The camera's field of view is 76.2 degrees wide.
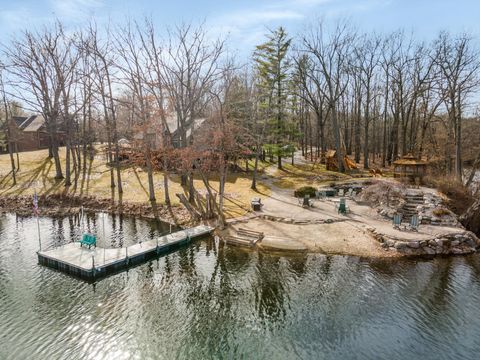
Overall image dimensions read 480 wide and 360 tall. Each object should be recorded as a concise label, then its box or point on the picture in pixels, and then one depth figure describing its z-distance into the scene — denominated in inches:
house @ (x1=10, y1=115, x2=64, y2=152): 2066.9
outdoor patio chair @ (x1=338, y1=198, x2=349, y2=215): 899.4
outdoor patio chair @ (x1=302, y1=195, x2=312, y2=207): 975.4
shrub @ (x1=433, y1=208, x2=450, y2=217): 821.9
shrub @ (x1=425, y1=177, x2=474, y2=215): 926.4
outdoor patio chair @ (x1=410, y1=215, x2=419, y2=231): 757.1
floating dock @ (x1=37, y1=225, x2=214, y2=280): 594.2
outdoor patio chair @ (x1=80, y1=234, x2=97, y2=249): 685.3
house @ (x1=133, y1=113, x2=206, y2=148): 993.4
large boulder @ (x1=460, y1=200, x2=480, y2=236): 826.8
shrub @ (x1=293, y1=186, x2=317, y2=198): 1092.5
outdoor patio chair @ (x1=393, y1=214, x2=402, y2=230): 777.6
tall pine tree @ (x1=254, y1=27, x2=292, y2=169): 1510.8
